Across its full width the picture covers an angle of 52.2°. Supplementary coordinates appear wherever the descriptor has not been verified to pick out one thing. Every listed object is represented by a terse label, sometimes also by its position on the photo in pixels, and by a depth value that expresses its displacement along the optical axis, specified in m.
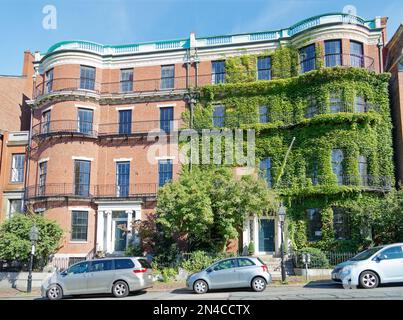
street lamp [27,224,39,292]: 20.91
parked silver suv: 16.30
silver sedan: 16.41
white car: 14.77
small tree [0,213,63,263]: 23.61
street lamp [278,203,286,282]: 20.54
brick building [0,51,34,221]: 32.72
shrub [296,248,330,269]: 21.64
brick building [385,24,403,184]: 27.19
